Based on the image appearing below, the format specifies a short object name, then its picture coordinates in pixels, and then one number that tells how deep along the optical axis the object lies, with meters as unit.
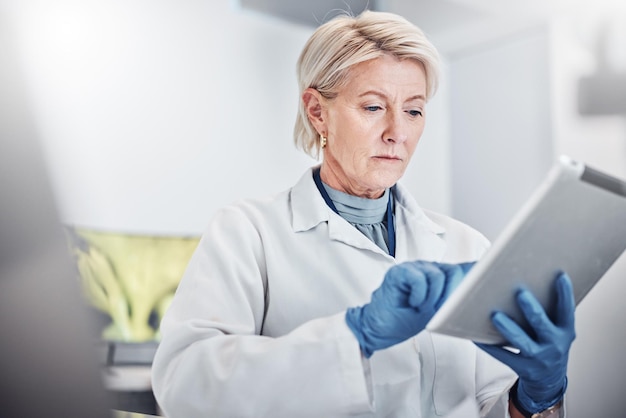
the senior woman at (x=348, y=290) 0.90
